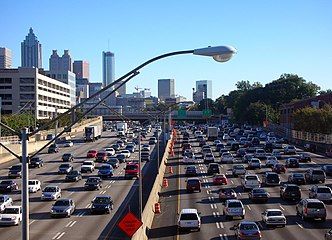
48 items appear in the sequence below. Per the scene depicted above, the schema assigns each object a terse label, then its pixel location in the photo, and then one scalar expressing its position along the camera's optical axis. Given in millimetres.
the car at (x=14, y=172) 63594
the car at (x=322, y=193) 43406
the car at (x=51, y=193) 47188
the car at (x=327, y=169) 61906
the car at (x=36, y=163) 77562
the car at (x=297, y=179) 54438
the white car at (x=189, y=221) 32938
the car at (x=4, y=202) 40219
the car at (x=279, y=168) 65500
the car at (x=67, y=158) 85125
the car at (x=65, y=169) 69125
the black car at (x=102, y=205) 40000
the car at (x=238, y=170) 64062
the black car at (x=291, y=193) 44344
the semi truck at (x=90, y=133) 129500
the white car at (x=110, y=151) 91944
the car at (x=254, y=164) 70125
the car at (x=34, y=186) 52581
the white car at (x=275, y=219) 34031
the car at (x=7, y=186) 52312
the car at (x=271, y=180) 54406
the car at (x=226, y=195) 45094
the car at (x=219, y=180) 56844
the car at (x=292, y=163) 71125
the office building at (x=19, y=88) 164750
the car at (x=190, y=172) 65062
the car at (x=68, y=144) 118375
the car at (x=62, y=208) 38938
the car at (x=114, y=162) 75938
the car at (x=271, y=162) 71812
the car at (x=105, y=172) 64625
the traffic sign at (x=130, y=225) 24500
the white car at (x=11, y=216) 35719
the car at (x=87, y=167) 70250
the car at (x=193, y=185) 51594
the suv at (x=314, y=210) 35406
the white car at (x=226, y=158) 79575
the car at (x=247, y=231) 29344
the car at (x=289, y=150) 90150
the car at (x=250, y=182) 51534
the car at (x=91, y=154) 91000
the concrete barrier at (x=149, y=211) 26797
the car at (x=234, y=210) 37000
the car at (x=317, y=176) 55312
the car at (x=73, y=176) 61562
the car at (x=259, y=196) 44188
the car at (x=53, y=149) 103581
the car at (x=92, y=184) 53938
